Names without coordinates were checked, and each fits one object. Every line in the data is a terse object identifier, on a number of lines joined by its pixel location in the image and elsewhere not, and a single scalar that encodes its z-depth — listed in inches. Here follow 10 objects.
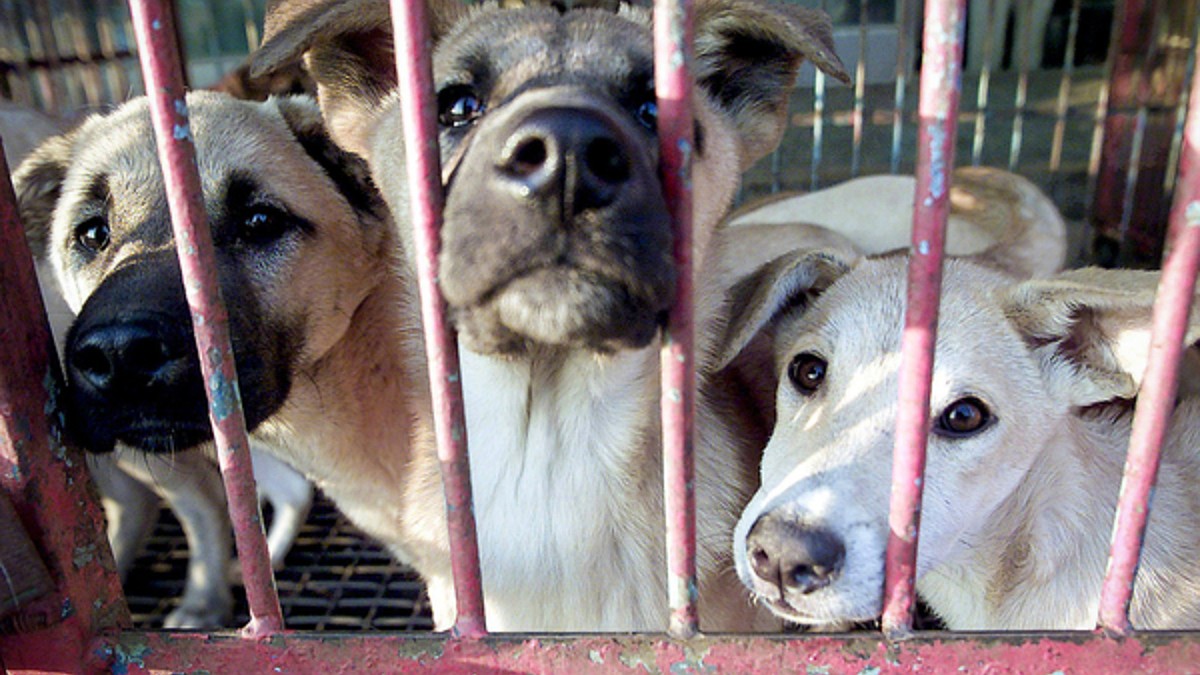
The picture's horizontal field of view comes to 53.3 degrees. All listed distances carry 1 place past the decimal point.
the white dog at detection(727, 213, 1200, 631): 19.0
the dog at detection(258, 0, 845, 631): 16.1
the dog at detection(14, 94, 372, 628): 20.6
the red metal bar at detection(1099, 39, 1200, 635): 14.4
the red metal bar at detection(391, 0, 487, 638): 14.5
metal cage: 14.5
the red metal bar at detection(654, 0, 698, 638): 14.3
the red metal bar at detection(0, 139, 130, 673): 16.0
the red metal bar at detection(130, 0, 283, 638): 14.6
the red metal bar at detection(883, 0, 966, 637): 14.0
